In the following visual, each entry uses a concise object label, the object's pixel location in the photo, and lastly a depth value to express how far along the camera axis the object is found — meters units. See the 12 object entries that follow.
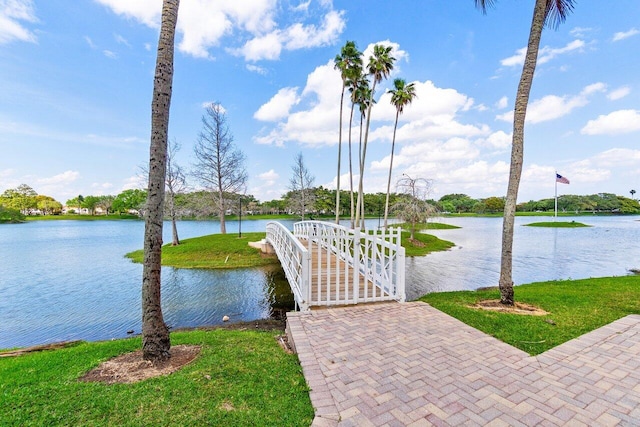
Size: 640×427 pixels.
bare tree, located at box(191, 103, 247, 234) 22.16
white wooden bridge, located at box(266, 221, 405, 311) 5.64
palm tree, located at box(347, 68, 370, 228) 19.84
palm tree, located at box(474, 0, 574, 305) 5.96
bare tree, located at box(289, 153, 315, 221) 27.78
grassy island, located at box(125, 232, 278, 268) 16.58
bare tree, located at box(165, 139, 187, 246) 20.22
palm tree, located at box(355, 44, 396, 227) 19.16
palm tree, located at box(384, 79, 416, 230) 21.34
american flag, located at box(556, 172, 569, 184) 33.70
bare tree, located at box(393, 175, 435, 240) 23.23
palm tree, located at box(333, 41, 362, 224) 18.69
